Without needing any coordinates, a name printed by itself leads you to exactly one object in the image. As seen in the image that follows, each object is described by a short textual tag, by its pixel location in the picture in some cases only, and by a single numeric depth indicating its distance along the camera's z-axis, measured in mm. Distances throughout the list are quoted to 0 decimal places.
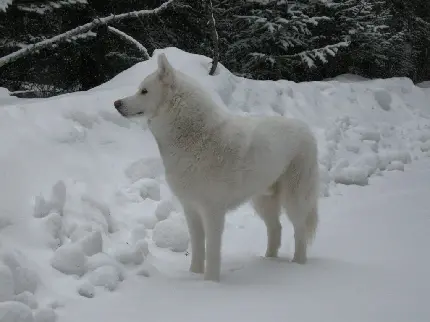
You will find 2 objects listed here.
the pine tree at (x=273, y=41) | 13766
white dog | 4082
